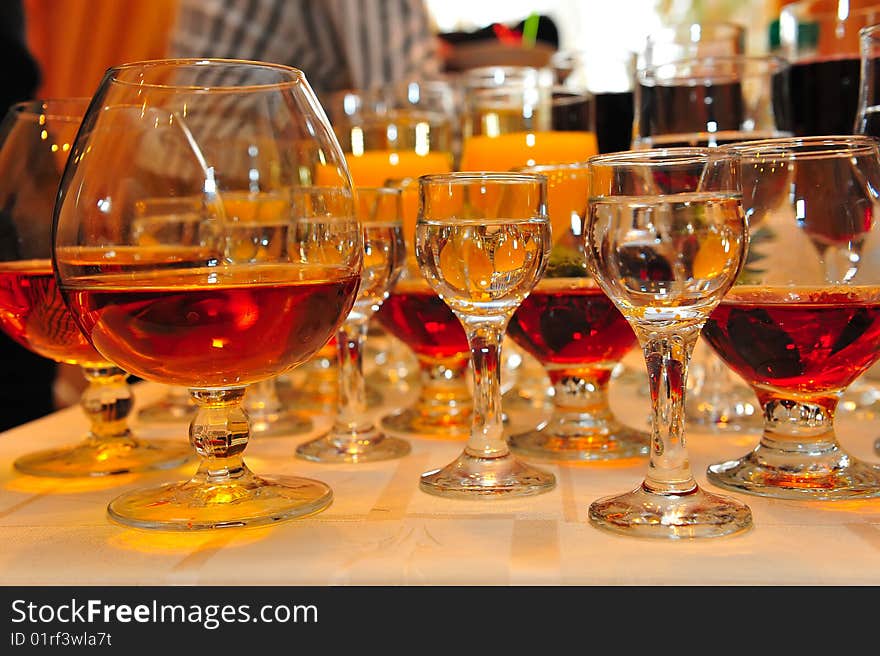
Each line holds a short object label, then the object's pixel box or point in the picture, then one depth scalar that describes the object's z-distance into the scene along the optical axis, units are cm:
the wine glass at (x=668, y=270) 54
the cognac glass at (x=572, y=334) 80
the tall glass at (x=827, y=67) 96
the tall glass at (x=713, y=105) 93
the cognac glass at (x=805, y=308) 65
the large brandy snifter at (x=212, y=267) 61
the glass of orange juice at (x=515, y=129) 99
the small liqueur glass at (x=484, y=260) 64
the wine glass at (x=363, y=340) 79
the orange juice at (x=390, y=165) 111
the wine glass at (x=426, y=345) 90
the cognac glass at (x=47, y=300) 77
